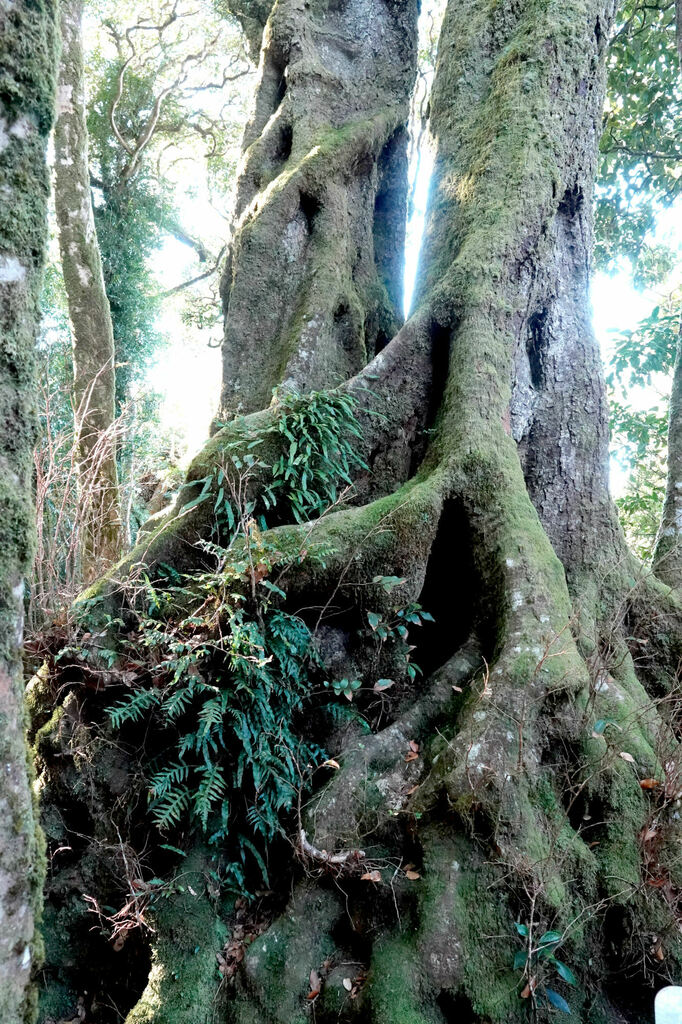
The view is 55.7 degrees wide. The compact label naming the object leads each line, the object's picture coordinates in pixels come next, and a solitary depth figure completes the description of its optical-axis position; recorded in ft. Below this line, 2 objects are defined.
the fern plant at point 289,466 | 12.51
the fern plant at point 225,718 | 10.12
